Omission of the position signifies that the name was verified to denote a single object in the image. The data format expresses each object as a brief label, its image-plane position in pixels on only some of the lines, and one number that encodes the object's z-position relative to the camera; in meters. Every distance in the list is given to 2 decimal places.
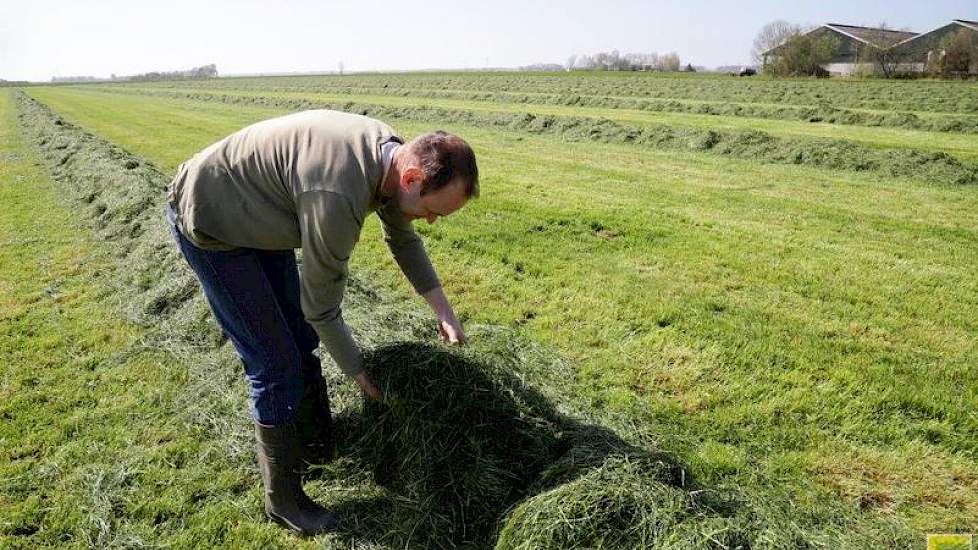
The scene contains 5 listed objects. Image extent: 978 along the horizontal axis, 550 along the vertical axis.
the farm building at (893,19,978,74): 37.59
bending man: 2.30
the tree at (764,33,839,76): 45.06
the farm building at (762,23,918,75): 47.44
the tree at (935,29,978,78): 35.41
